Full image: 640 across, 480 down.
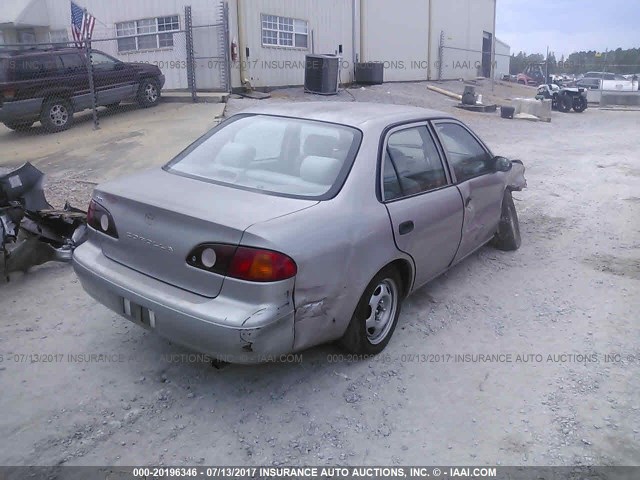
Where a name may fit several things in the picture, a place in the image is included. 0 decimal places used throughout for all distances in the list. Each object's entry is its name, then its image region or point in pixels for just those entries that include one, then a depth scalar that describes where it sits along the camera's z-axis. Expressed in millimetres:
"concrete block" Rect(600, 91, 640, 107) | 28062
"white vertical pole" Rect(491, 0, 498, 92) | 32500
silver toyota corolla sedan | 2936
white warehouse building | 15758
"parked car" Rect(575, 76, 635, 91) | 29205
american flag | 16562
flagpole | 11641
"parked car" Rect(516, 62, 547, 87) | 42481
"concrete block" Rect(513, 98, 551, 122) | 20094
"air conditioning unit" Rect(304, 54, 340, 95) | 16422
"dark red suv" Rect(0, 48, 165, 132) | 11375
